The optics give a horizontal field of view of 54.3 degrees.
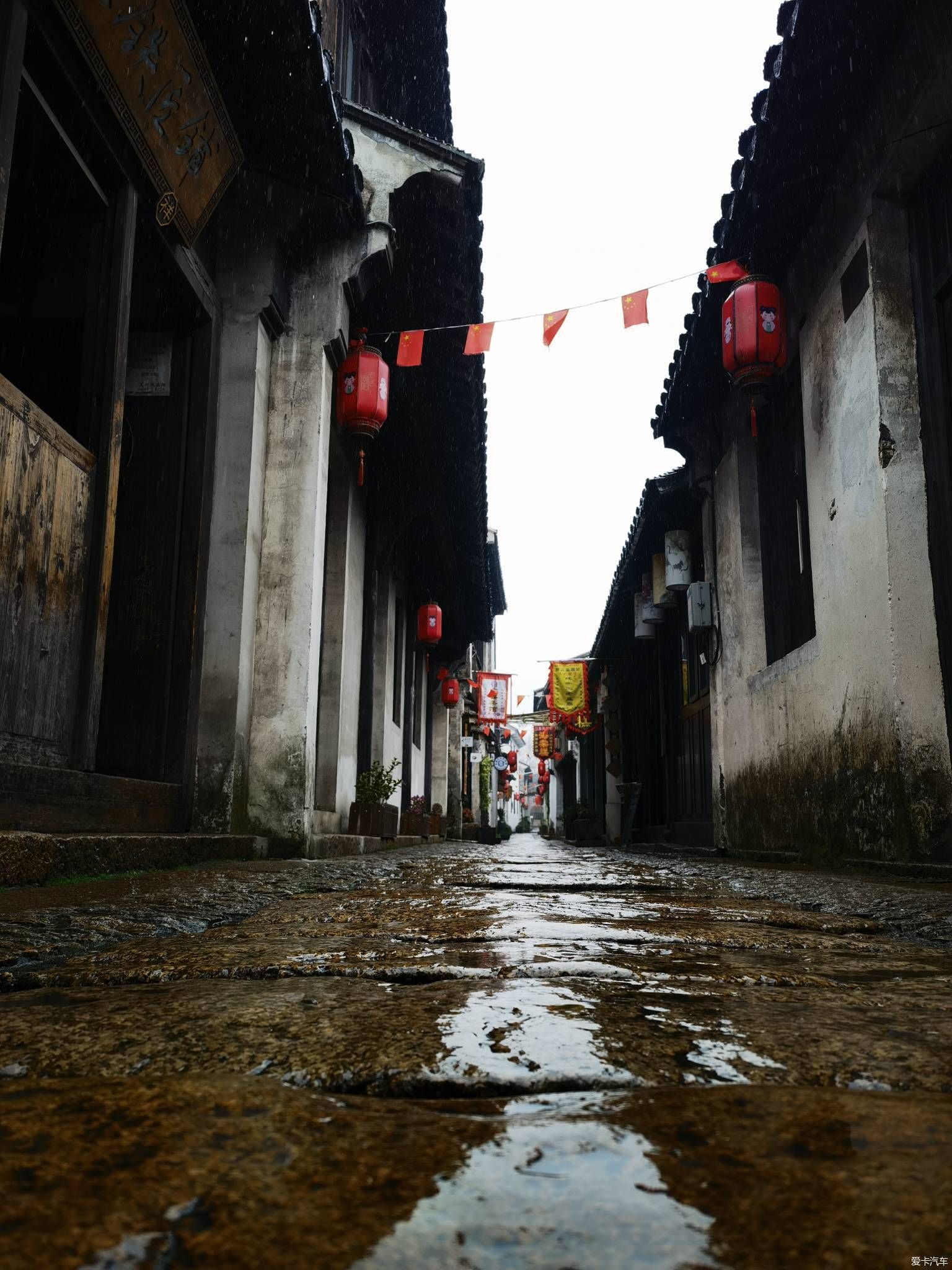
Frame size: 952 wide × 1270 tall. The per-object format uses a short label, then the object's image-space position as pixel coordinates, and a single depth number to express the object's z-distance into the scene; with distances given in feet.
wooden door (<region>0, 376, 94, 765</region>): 12.04
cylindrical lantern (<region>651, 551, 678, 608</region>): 38.91
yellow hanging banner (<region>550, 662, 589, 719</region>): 73.05
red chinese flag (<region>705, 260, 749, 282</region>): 23.61
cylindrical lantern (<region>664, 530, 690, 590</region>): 35.65
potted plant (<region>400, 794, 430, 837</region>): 39.86
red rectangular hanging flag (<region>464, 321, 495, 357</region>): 26.48
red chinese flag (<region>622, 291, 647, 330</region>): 24.44
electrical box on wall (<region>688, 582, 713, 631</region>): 31.91
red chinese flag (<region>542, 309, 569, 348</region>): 25.23
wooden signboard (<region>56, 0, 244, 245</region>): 13.02
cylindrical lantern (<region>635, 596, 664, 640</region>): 44.29
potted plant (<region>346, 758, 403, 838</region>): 28.91
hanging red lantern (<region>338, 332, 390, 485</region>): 23.30
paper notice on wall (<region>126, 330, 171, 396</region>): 18.49
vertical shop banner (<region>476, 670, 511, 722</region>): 86.84
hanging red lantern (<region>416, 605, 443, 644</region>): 47.70
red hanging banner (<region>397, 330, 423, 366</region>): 25.94
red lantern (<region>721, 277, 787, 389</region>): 22.77
